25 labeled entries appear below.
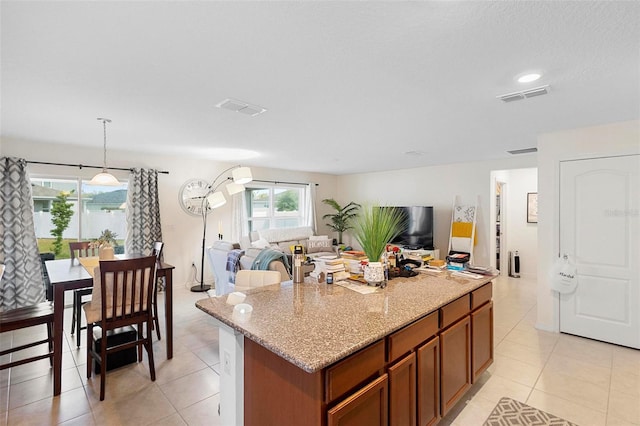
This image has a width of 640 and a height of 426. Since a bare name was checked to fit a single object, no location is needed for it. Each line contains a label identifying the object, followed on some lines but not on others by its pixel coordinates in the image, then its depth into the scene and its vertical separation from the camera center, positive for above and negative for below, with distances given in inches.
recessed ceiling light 84.8 +37.3
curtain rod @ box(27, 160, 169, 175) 168.2 +27.4
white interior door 123.8 -14.7
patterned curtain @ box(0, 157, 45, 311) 155.4 -13.8
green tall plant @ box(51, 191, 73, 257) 179.2 -2.6
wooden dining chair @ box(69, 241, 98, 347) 127.3 -32.8
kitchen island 50.3 -27.6
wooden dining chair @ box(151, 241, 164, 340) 130.3 -41.3
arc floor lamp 173.5 +14.4
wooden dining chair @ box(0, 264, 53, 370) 90.5 -32.4
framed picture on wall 248.8 +2.8
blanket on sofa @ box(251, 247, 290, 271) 137.6 -21.2
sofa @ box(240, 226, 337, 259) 240.1 -24.1
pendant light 134.8 +14.3
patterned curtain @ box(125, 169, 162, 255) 195.6 +0.1
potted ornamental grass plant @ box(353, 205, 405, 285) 87.0 -7.2
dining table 94.2 -23.8
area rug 81.4 -56.0
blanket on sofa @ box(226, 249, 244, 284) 154.7 -25.7
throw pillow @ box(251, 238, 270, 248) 233.1 -24.1
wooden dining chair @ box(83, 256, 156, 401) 94.4 -29.3
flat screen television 252.3 -14.9
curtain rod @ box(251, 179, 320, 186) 264.7 +27.0
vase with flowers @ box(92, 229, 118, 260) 125.9 -14.6
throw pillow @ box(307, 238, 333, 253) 269.4 -30.3
